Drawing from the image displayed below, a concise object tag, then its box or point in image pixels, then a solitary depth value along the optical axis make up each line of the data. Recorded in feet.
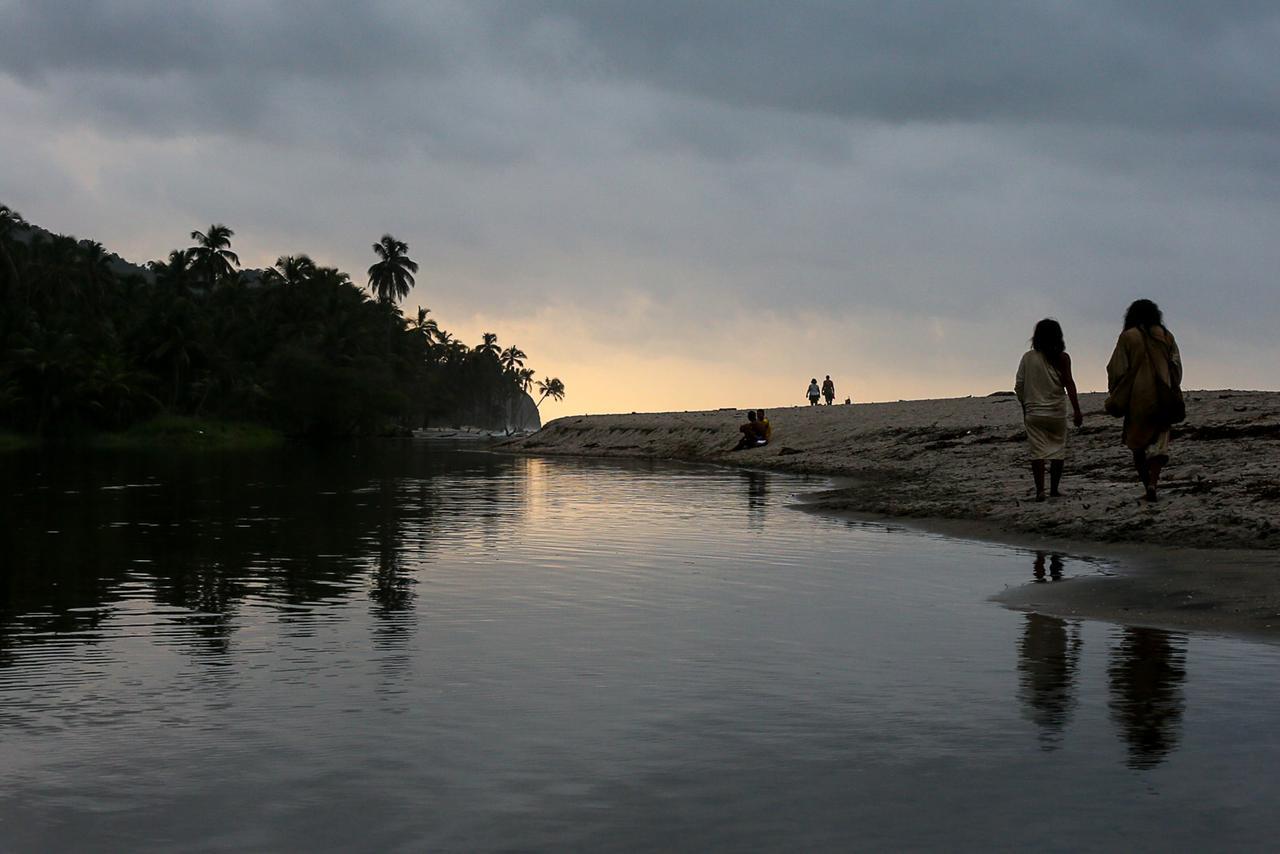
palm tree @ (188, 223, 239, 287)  311.06
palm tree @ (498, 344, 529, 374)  611.06
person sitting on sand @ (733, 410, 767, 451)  131.75
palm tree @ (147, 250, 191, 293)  305.32
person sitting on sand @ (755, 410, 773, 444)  131.85
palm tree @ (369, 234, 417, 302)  370.53
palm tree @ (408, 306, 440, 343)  454.97
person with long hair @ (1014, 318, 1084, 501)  48.24
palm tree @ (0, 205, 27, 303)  226.17
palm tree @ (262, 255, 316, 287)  319.47
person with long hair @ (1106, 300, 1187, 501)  42.09
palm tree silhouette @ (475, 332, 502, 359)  558.56
